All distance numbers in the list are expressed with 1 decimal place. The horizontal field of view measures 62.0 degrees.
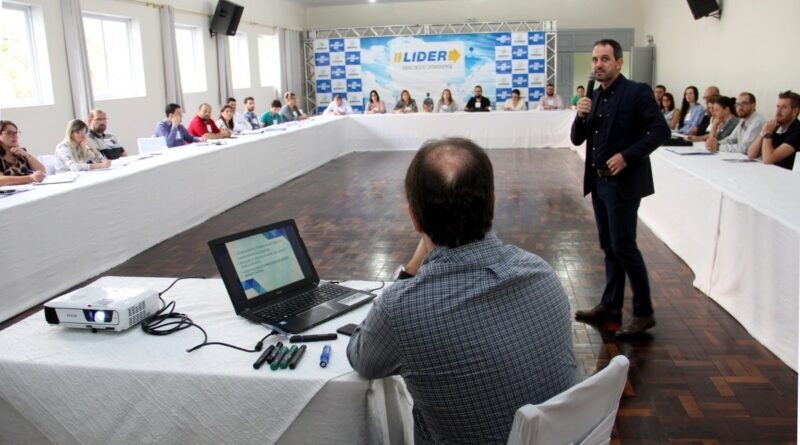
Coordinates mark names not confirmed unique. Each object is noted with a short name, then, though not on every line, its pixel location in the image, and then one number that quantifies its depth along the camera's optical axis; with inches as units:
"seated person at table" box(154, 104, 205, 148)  293.3
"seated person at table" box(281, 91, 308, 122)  444.9
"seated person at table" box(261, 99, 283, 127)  434.7
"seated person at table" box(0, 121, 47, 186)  182.4
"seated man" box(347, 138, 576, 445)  48.6
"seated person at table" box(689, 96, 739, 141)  256.4
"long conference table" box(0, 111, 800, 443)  62.2
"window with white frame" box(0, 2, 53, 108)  280.2
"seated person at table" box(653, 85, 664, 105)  408.0
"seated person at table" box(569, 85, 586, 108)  476.4
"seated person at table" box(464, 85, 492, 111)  487.2
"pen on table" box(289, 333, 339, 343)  66.9
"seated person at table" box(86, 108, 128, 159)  245.1
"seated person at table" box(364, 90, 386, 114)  497.7
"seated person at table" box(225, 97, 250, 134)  374.3
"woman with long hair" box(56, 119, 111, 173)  209.3
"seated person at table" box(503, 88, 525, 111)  497.0
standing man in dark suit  118.6
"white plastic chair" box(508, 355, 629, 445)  44.4
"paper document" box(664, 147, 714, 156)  215.6
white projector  69.7
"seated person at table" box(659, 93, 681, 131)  372.2
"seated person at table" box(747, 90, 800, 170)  186.5
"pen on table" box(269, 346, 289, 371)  61.3
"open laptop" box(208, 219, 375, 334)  73.0
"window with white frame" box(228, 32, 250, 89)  492.1
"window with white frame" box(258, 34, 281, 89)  543.2
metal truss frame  551.2
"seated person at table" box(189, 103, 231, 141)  318.0
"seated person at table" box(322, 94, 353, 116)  480.7
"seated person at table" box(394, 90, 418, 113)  498.9
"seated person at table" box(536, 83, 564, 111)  489.7
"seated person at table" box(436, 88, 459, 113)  493.4
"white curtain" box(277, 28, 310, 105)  548.7
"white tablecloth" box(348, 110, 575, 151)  453.1
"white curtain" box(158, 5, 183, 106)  375.9
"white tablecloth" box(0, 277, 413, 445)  60.6
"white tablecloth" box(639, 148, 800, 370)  116.3
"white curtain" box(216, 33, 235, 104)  442.3
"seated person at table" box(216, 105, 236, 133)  350.9
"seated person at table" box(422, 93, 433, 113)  496.1
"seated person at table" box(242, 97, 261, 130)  394.0
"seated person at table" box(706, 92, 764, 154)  225.6
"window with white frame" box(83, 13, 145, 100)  341.7
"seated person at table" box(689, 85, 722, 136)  311.4
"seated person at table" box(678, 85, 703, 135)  341.7
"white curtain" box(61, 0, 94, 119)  298.5
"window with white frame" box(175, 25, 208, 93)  421.1
